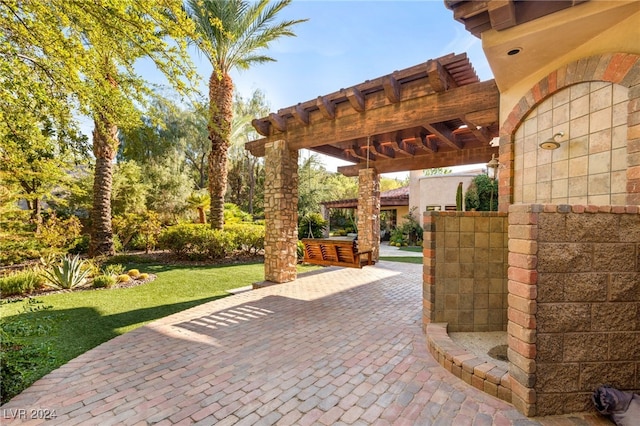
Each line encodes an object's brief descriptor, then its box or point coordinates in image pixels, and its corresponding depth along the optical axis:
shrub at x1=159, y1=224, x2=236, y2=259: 10.86
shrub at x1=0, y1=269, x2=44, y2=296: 6.62
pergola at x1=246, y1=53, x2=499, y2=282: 4.57
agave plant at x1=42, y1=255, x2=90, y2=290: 7.03
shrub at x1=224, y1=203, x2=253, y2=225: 16.16
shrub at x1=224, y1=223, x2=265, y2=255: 11.78
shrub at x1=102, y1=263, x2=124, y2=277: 7.80
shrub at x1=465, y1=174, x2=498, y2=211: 16.30
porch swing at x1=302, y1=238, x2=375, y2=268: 6.47
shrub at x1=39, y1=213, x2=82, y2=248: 8.77
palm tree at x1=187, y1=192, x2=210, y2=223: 15.62
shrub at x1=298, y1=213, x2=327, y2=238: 16.76
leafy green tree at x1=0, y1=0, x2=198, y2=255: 3.30
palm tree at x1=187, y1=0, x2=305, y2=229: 9.32
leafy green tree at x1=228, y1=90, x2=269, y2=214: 21.56
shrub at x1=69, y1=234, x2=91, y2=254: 11.84
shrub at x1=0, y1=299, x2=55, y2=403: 2.65
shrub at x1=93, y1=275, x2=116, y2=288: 7.22
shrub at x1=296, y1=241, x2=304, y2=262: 12.02
